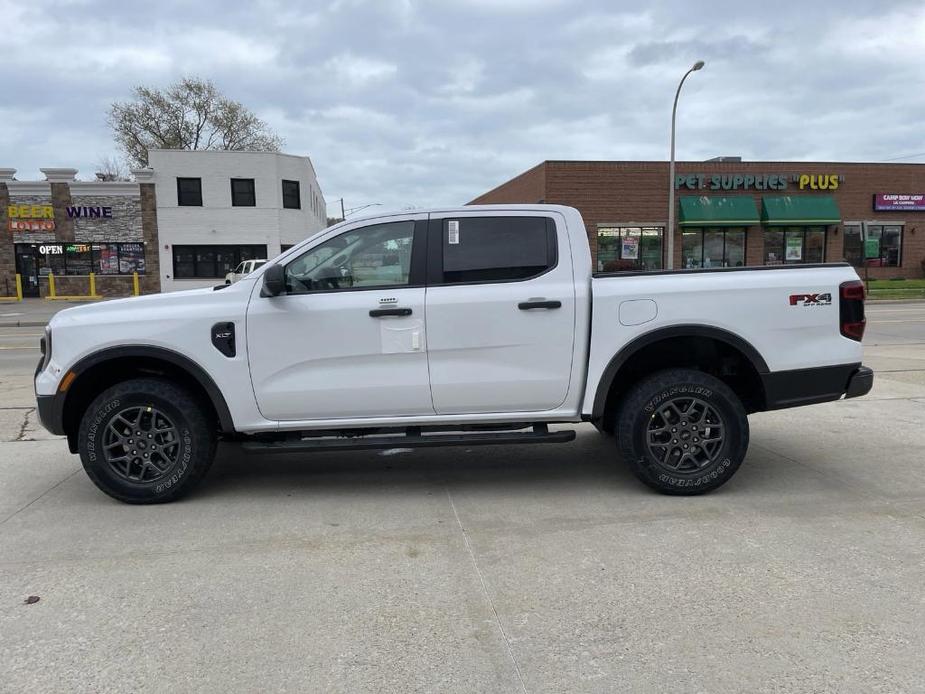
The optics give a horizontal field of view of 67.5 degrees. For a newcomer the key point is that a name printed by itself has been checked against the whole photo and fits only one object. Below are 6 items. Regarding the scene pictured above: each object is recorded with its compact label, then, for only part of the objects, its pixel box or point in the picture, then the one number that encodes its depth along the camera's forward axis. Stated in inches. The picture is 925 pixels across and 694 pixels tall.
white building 1275.8
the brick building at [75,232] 1237.1
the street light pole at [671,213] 942.7
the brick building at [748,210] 1259.2
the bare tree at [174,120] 1920.5
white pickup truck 179.6
